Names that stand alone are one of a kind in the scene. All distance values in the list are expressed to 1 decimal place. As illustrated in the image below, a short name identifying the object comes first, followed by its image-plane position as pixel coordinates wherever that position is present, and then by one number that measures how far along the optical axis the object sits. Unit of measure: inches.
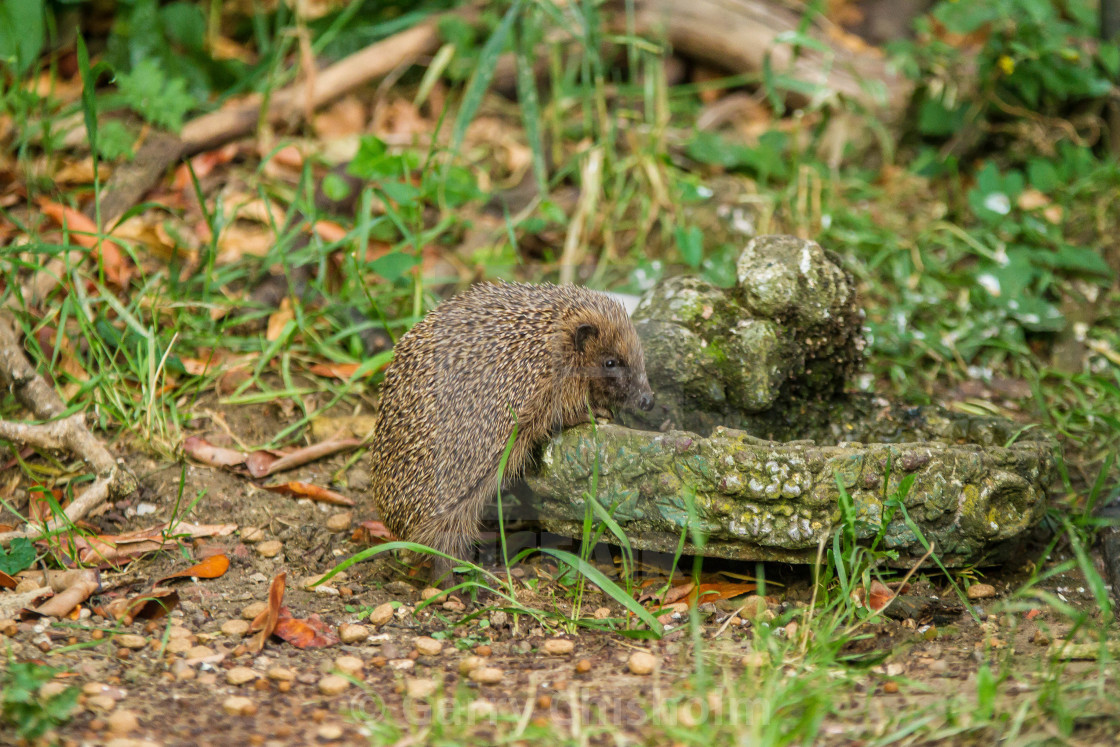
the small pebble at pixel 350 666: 259.4
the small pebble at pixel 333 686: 250.8
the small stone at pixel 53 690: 229.8
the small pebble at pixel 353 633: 282.7
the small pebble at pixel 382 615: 293.9
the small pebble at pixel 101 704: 231.6
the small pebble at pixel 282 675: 257.4
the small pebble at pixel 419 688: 250.2
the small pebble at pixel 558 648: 275.3
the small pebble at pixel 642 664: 256.8
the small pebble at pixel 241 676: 255.0
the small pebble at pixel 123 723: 223.6
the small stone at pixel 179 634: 275.7
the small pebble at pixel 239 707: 238.7
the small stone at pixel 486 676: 256.1
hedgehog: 317.4
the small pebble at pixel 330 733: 226.5
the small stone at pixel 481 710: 229.7
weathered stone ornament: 288.4
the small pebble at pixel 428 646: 275.6
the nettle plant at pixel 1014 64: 503.8
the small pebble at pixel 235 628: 282.8
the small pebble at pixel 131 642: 271.0
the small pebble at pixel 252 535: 338.0
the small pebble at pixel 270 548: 332.5
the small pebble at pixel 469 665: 261.6
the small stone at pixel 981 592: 303.6
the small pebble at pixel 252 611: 291.4
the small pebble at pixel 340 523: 352.5
